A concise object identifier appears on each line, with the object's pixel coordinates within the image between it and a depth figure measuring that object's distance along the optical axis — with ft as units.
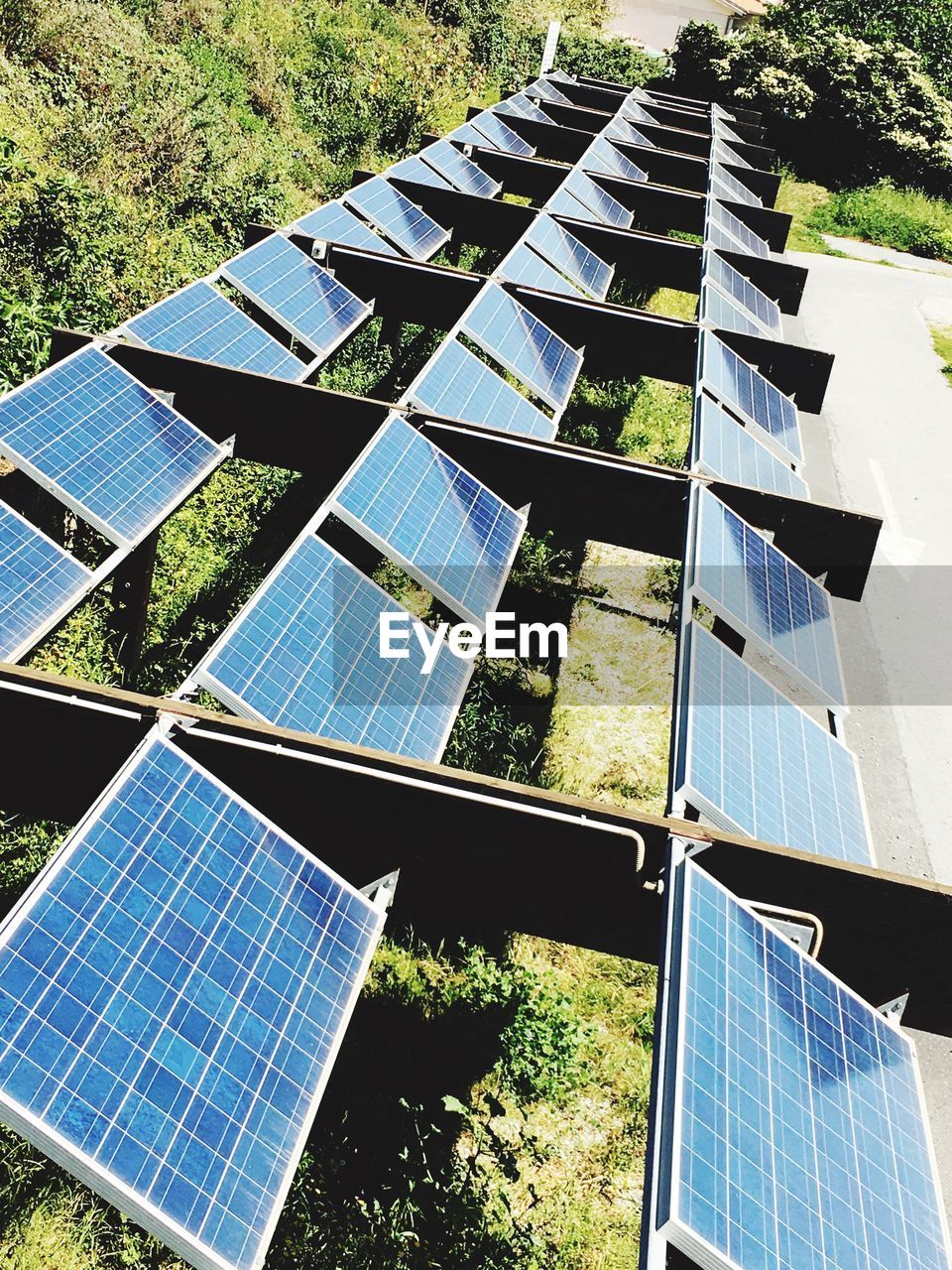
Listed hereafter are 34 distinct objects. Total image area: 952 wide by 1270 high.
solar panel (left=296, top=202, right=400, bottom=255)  35.58
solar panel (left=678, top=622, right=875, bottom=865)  17.69
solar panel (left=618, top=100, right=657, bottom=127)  69.56
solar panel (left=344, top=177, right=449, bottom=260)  39.88
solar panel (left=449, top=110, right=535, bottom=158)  56.08
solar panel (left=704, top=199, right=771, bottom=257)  45.88
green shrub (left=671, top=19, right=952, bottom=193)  98.63
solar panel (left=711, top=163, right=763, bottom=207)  54.90
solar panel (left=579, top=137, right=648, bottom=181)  55.21
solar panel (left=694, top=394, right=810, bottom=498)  26.94
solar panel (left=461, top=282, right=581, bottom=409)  30.89
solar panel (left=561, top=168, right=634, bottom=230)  48.87
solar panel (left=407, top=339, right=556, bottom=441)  27.35
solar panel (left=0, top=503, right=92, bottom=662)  18.19
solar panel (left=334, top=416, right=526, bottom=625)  21.74
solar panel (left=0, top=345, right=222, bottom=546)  21.53
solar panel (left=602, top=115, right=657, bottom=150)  63.00
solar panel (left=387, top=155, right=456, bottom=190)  45.16
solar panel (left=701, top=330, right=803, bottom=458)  31.50
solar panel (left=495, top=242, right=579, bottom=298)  35.42
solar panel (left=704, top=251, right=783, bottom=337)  39.96
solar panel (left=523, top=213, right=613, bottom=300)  39.91
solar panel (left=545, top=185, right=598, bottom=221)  45.17
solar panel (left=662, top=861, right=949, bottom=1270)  12.05
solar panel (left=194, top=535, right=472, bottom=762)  17.72
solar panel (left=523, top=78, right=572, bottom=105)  71.10
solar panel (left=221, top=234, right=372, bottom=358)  30.60
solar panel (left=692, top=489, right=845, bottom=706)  22.12
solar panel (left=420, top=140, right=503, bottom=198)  49.32
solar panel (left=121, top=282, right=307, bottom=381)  27.20
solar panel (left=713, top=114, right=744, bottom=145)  71.87
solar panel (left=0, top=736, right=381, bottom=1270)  11.53
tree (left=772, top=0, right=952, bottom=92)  118.42
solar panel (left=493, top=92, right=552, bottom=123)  63.52
